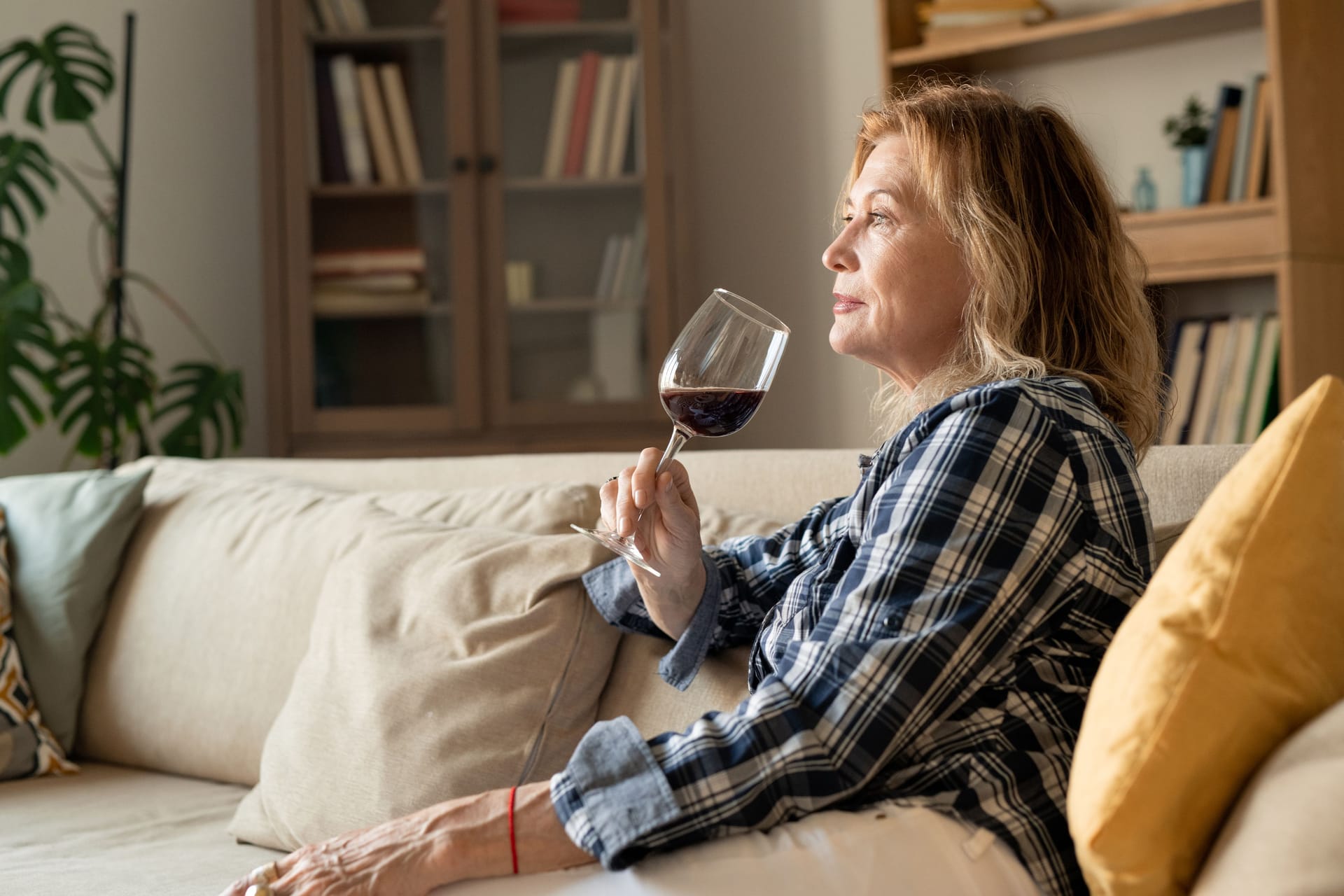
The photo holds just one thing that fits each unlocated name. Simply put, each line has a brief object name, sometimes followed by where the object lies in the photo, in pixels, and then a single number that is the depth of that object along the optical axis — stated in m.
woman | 0.91
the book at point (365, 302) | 3.20
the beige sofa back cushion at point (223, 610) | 1.70
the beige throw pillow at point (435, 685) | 1.33
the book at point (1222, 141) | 2.64
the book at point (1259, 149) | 2.58
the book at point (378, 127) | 3.20
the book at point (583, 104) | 3.19
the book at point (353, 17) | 3.20
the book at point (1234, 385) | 2.59
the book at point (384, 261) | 3.21
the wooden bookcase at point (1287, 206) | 2.51
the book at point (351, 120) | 3.20
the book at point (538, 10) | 3.18
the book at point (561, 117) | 3.19
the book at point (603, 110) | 3.17
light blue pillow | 1.85
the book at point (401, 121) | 3.20
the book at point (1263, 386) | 2.56
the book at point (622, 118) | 3.17
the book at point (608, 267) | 3.20
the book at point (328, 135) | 3.19
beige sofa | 1.34
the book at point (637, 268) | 3.17
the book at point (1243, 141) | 2.59
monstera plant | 2.60
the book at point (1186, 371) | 2.66
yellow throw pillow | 0.76
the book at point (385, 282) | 3.21
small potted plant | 2.69
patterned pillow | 1.76
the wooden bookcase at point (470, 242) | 3.16
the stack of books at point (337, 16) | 3.18
